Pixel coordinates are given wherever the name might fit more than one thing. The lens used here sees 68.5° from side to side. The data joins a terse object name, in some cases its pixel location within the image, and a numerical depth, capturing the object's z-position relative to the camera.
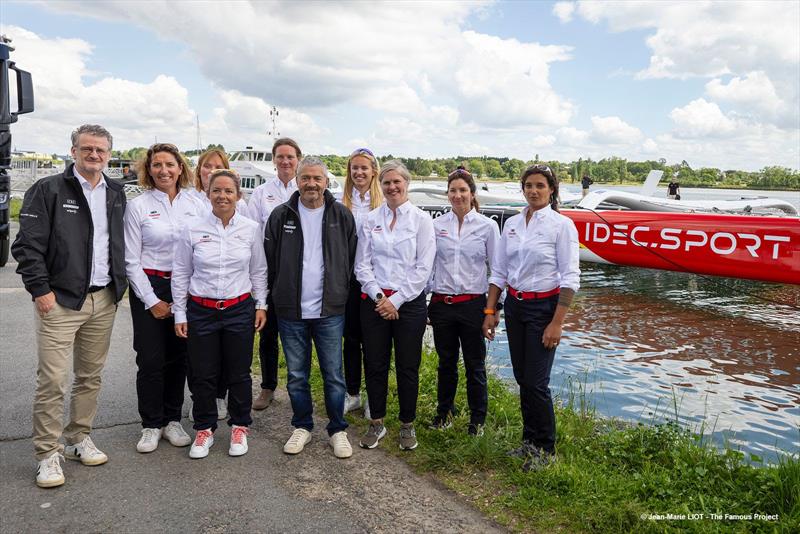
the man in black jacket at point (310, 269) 3.62
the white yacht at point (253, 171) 26.09
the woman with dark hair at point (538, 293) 3.34
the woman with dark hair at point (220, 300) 3.57
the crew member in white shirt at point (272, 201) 4.47
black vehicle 8.93
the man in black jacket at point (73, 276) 3.17
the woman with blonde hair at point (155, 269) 3.59
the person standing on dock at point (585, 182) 27.47
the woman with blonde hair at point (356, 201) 4.19
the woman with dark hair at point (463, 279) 3.82
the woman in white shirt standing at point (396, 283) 3.68
